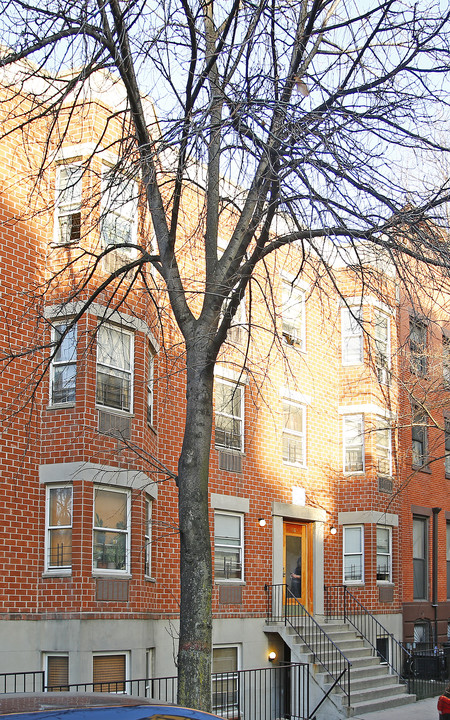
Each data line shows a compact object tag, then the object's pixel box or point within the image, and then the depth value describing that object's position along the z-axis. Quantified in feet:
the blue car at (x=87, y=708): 14.40
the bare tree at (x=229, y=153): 29.86
